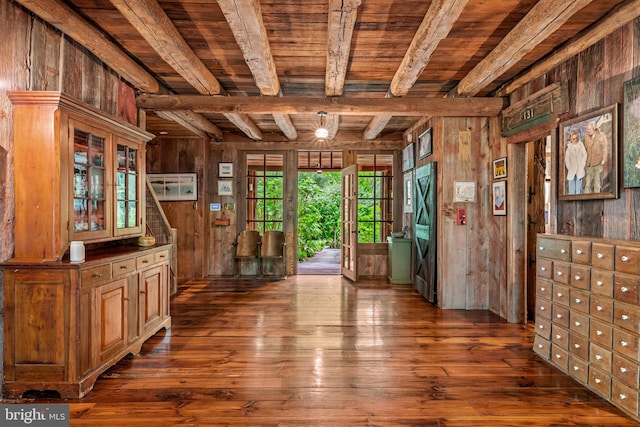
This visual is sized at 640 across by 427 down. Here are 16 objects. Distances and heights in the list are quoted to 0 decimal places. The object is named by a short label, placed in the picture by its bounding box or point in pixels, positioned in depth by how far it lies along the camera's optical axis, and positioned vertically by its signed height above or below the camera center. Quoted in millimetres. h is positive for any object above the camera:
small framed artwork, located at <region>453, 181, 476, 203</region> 4914 +275
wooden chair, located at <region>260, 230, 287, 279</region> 6862 -591
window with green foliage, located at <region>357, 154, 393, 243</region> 7418 +327
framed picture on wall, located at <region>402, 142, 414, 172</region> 6504 +983
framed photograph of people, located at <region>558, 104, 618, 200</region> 2873 +465
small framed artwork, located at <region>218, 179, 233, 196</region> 7230 +506
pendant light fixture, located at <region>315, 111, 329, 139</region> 5438 +1159
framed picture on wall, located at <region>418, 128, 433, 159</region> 5410 +1012
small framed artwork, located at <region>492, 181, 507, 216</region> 4527 +189
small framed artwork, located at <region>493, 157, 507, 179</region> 4520 +548
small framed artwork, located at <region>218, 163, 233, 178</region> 7254 +837
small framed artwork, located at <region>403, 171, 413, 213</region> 6637 +380
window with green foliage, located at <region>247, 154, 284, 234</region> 7375 +384
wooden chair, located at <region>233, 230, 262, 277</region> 6863 -575
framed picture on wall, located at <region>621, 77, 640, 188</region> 2650 +549
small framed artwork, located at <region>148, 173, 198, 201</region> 6980 +510
